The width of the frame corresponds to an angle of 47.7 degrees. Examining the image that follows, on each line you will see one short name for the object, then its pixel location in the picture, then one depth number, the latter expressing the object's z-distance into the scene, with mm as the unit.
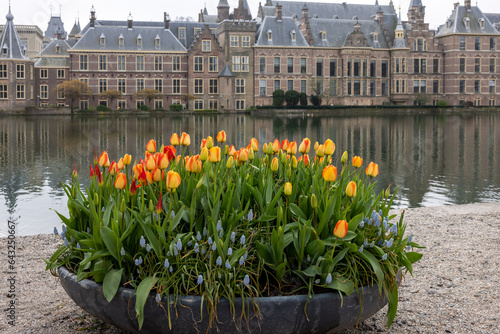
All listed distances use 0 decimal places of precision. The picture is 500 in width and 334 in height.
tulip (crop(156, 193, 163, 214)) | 2983
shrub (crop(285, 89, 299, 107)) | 57406
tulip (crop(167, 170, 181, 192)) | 3072
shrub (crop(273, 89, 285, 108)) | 57281
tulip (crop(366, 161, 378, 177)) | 3607
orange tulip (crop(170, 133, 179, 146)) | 3941
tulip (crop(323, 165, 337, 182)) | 3233
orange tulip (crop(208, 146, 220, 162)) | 3450
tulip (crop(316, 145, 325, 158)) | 3798
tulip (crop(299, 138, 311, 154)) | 3846
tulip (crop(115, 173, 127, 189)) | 3199
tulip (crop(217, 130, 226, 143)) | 4005
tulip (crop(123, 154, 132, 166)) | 3723
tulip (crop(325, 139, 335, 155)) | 3742
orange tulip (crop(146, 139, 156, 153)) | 3836
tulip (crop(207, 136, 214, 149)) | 3887
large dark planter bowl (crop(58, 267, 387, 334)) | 2977
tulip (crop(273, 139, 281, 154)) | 3994
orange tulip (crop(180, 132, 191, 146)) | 3871
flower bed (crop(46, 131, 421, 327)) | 2992
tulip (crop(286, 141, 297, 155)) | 3918
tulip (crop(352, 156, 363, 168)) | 3660
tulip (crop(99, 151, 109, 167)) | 3501
